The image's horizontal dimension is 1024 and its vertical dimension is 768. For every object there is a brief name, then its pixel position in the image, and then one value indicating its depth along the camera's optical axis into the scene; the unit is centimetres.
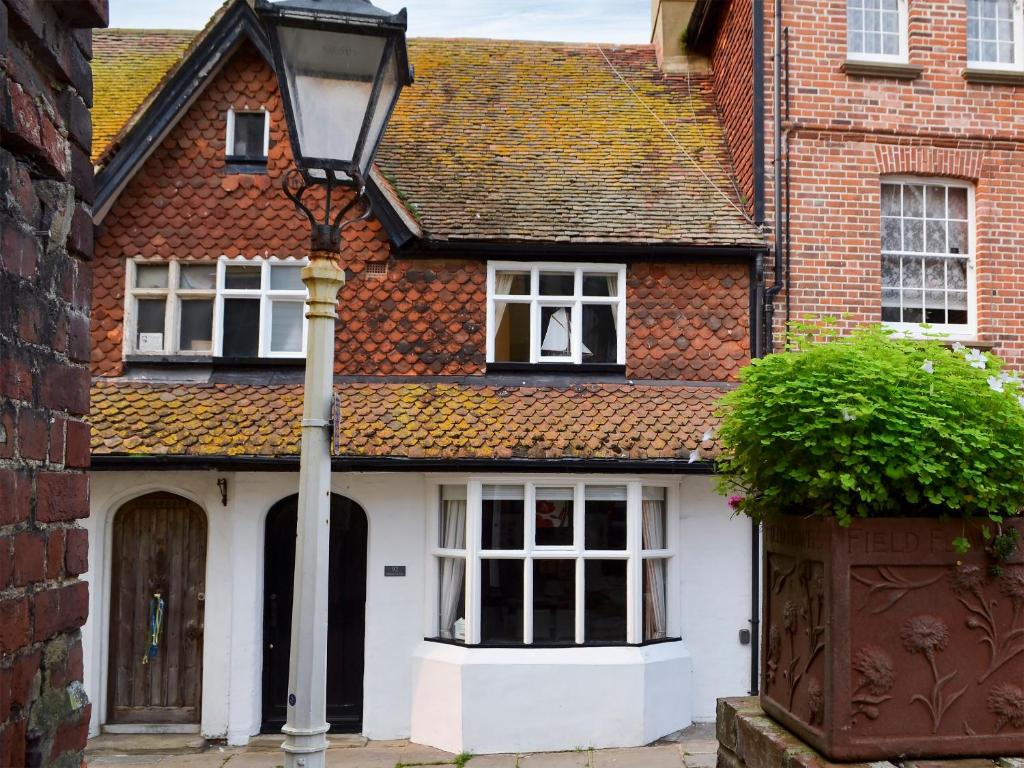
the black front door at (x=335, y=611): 1034
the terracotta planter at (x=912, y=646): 363
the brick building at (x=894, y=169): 1105
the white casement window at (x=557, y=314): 1087
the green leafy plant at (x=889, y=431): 362
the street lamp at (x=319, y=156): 412
